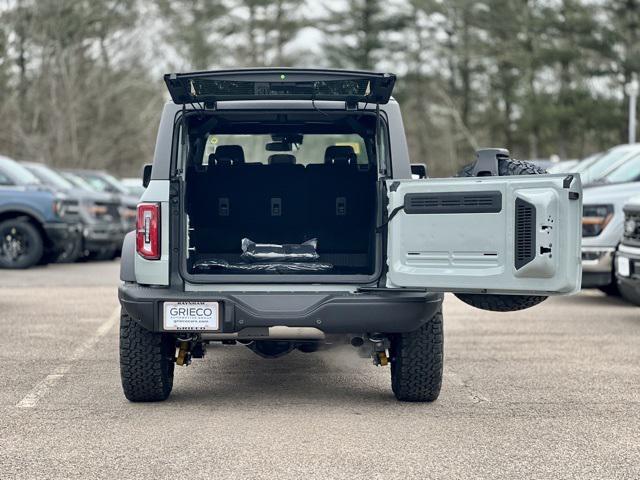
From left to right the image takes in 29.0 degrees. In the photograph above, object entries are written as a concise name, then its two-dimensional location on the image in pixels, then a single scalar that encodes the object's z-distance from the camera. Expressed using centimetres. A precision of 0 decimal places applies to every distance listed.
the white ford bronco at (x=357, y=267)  649
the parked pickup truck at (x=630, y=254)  1136
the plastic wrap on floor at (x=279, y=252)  811
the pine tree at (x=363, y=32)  5531
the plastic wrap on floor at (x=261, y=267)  722
